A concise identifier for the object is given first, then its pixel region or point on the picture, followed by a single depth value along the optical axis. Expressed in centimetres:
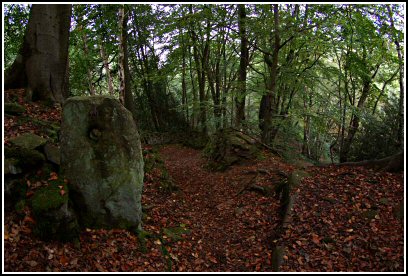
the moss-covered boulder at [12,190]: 438
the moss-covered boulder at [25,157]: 475
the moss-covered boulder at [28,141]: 504
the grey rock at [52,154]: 523
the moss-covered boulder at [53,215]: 431
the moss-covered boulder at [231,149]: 1117
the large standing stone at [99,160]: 502
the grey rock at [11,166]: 453
